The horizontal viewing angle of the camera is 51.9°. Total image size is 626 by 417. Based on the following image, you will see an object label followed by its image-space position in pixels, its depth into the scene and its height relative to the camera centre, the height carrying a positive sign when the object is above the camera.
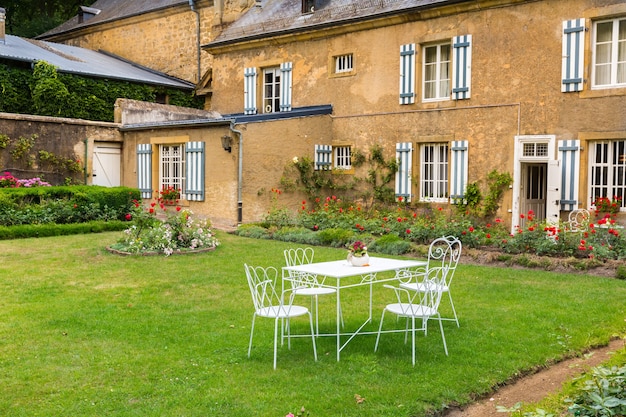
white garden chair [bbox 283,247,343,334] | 5.77 -1.00
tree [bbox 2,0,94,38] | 29.55 +8.08
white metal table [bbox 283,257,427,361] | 5.48 -0.79
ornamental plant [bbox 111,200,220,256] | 10.76 -0.97
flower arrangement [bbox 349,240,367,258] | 5.95 -0.64
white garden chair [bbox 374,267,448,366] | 5.45 -1.12
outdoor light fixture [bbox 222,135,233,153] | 15.06 +0.88
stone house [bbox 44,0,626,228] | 12.38 +1.67
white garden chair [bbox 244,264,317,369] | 5.30 -1.11
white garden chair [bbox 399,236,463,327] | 5.86 -1.16
